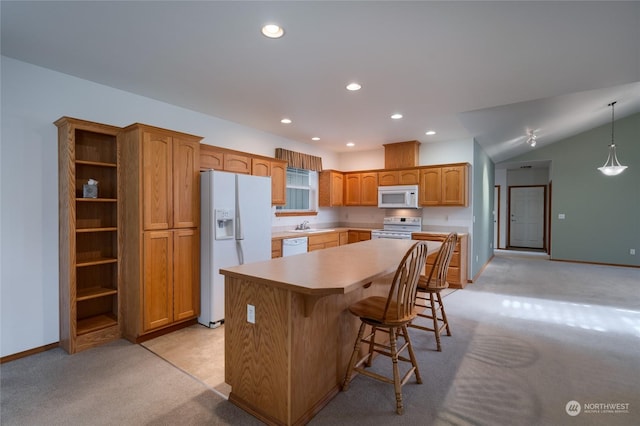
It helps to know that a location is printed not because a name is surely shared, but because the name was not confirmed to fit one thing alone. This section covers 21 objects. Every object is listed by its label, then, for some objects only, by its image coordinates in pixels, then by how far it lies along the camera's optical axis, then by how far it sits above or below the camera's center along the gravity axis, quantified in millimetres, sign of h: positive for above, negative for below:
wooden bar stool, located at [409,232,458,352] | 2738 -646
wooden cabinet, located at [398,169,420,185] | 5434 +600
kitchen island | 1690 -776
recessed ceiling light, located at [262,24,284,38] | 2060 +1257
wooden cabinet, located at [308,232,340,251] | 4994 -557
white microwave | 5410 +230
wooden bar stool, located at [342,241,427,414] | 1892 -694
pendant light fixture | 5582 +1023
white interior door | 9398 -250
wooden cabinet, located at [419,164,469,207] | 5012 +405
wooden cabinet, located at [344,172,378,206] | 5960 +418
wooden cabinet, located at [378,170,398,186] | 5695 +607
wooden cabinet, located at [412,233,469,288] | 4832 -845
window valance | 5168 +922
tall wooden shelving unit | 2607 -252
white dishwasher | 4453 -559
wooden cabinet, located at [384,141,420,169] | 5590 +1046
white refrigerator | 3234 -234
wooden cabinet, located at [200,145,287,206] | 3676 +612
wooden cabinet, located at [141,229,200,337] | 2879 -709
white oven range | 5453 -347
